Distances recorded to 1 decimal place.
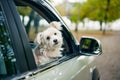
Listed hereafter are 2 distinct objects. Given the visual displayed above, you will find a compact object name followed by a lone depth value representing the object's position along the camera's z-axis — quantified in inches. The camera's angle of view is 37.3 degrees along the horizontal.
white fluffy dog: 58.5
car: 44.5
